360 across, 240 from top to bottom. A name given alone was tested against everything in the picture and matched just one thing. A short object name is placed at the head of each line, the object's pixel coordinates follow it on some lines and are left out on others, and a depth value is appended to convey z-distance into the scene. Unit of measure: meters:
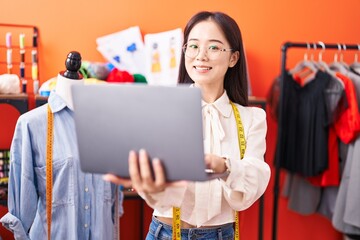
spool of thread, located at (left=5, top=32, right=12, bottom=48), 2.00
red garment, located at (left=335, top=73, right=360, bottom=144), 1.94
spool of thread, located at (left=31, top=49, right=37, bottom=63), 2.05
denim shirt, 1.16
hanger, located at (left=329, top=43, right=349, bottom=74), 2.05
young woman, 0.95
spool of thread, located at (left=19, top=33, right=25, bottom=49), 2.02
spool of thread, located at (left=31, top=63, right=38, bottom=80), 2.05
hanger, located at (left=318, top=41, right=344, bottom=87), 1.98
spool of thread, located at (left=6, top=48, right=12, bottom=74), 2.01
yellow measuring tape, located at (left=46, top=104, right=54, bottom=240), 1.16
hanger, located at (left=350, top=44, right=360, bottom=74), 2.08
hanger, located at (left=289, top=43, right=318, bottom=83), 2.00
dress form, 1.18
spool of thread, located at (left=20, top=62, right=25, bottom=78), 2.03
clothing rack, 1.86
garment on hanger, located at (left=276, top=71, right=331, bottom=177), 1.96
